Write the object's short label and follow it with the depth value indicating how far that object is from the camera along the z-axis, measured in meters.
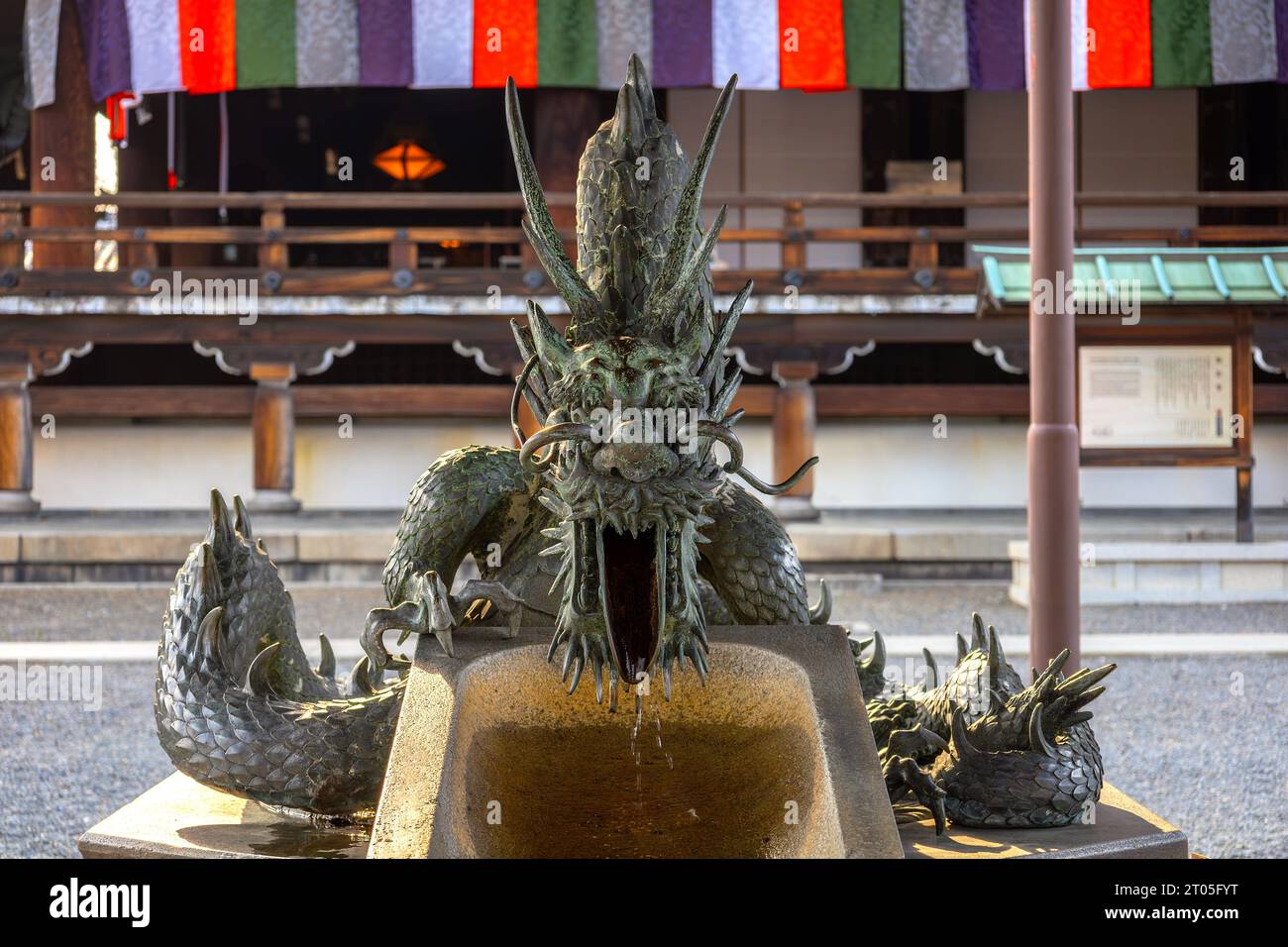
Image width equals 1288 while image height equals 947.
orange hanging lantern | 14.96
